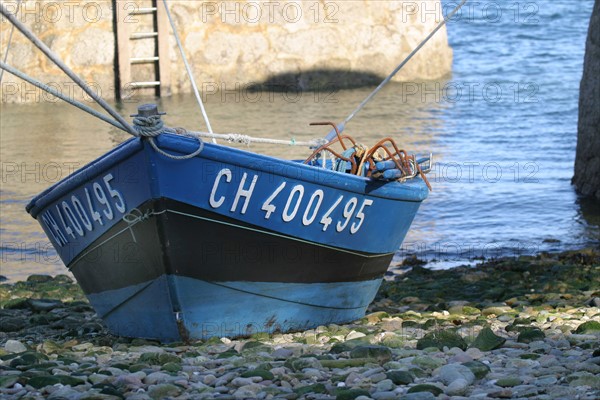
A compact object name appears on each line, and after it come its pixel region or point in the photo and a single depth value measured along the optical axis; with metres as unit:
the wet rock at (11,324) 14.52
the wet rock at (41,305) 16.25
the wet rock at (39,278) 18.92
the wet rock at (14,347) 11.98
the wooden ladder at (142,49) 36.72
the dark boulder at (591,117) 23.58
